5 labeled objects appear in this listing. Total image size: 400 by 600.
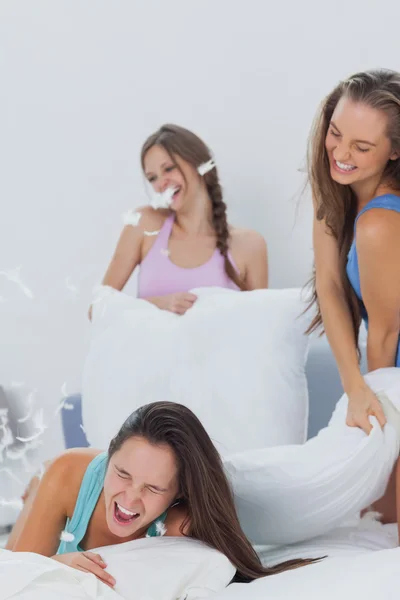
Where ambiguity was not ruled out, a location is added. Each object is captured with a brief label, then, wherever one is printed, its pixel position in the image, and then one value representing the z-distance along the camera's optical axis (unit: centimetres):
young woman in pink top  317
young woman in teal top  224
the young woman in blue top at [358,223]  239
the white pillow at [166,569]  209
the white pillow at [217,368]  276
